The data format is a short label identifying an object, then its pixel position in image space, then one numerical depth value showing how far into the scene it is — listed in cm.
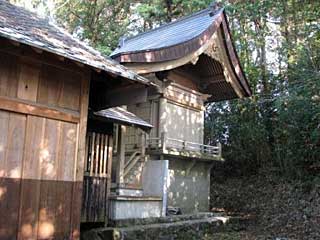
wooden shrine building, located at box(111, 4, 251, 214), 1269
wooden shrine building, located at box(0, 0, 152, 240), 536
